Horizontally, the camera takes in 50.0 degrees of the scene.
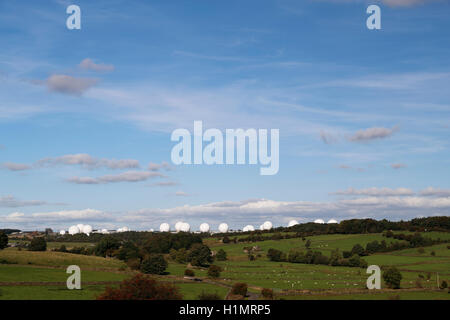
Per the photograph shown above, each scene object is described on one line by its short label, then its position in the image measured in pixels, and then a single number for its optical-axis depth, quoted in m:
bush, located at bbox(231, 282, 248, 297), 99.06
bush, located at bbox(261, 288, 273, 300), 95.22
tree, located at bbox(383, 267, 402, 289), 115.50
